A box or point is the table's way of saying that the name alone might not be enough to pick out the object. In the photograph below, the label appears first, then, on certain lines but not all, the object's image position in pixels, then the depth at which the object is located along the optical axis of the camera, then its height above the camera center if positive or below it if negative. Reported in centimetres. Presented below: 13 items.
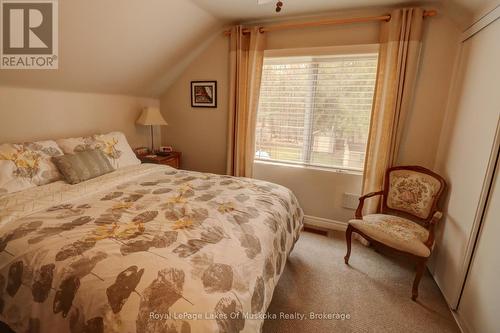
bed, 93 -66
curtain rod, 234 +108
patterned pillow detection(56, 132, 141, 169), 227 -34
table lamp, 318 -3
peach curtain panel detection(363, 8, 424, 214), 227 +40
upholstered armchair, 188 -77
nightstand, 317 -56
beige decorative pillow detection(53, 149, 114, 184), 198 -46
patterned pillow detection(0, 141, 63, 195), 173 -44
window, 268 +20
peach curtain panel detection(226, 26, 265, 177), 290 +31
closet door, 164 -12
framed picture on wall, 330 +33
